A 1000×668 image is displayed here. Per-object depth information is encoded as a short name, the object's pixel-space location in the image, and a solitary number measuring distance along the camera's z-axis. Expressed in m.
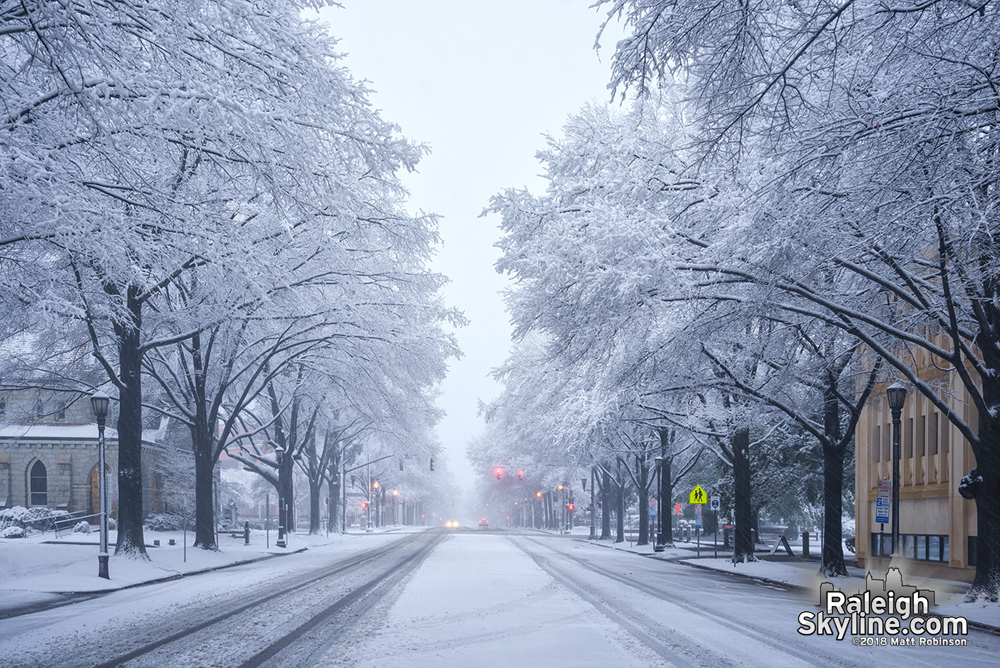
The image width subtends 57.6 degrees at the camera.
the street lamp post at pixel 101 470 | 20.33
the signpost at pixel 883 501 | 19.88
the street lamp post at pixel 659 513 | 39.50
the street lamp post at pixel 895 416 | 19.78
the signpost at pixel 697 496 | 34.50
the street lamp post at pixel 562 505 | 81.18
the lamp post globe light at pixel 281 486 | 41.49
